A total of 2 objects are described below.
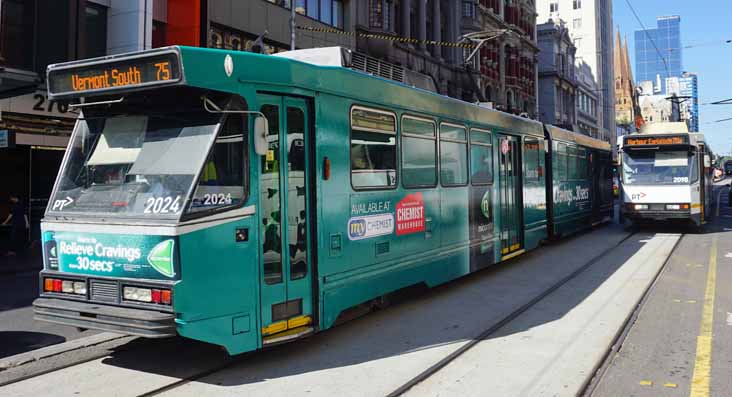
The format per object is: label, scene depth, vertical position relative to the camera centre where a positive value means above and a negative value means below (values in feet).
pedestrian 48.11 -1.77
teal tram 16.60 +0.01
